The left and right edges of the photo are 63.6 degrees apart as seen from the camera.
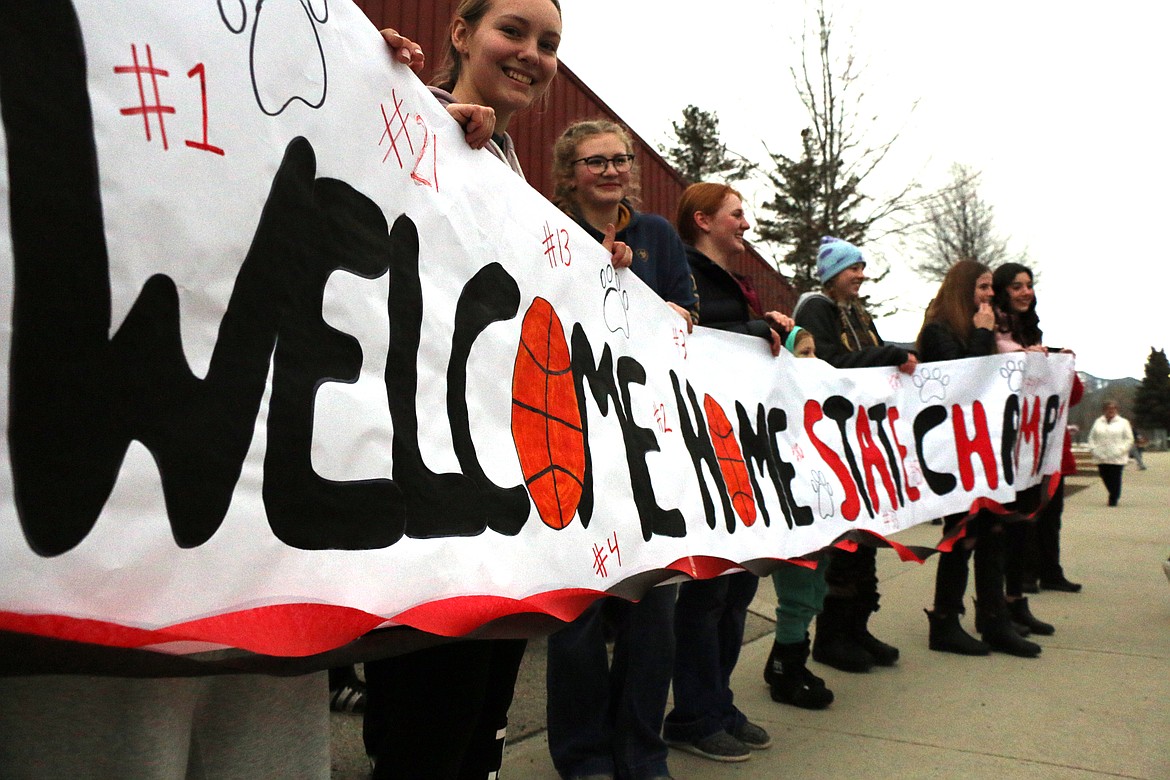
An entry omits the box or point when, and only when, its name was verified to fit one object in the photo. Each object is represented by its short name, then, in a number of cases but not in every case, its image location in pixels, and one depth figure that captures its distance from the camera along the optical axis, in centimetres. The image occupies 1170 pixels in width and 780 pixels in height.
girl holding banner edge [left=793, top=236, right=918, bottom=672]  422
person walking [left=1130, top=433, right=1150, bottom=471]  2884
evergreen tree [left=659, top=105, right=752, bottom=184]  3503
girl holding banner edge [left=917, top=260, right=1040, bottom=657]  452
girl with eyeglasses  268
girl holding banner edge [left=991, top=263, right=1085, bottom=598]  504
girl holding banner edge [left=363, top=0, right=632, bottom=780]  154
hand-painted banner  102
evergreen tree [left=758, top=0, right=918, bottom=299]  1902
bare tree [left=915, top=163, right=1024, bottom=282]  2833
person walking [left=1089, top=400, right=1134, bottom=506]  1452
